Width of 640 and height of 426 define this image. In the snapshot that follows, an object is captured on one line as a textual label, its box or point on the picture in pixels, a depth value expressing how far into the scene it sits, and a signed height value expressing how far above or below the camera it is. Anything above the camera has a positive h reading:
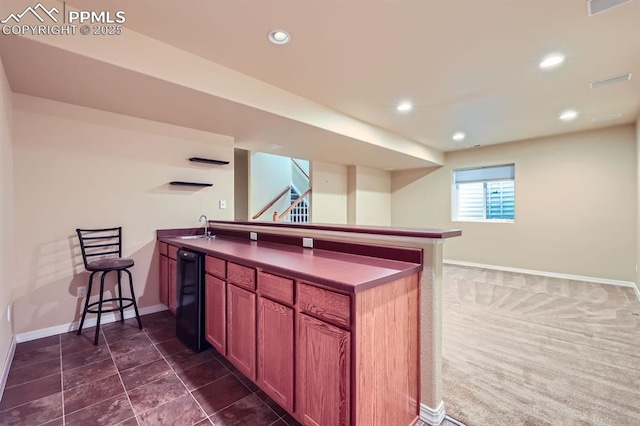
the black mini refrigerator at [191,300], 2.43 -0.76
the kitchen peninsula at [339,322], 1.33 -0.61
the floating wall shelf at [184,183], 3.61 +0.41
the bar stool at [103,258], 2.78 -0.47
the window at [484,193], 5.84 +0.44
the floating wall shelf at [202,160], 3.76 +0.73
